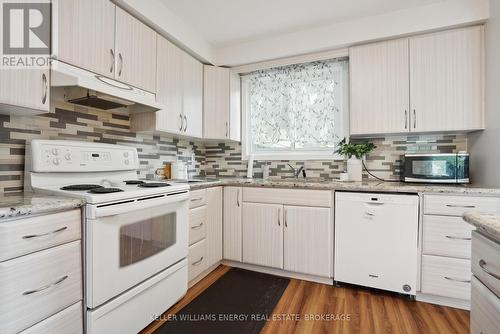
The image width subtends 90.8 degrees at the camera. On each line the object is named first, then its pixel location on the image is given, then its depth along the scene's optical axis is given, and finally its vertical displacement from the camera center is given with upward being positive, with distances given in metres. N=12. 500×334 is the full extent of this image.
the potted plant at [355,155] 2.30 +0.12
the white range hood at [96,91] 1.37 +0.47
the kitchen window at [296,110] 2.69 +0.66
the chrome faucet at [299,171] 2.66 -0.05
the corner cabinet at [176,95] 2.12 +0.68
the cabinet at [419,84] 1.99 +0.73
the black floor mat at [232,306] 1.57 -1.02
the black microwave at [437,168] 1.95 +0.00
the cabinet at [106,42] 1.45 +0.84
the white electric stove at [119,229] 1.22 -0.37
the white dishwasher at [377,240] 1.85 -0.57
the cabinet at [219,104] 2.73 +0.72
